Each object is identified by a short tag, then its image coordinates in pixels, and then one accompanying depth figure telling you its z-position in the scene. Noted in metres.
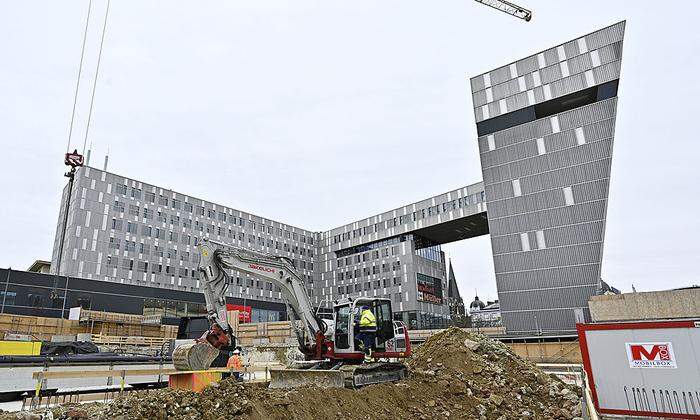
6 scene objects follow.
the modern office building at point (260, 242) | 64.88
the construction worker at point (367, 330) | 14.13
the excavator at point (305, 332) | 12.86
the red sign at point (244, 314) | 51.86
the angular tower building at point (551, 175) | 41.12
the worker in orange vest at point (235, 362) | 14.24
